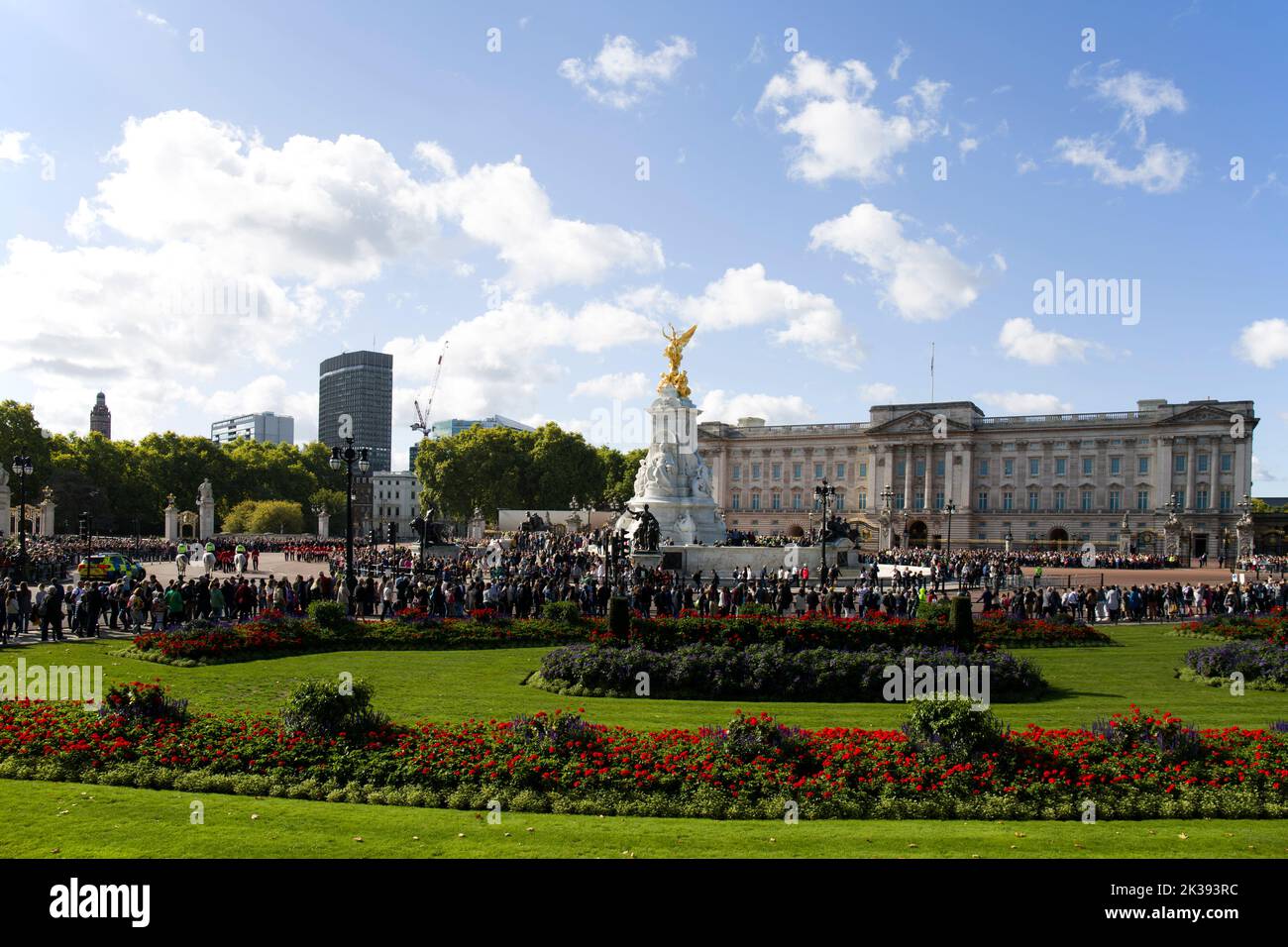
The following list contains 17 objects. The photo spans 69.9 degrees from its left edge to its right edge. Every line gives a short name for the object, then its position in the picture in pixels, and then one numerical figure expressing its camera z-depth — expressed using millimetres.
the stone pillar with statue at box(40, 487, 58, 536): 65000
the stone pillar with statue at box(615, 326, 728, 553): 56938
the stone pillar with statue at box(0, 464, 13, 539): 54812
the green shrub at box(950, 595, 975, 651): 20500
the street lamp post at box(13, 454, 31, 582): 34219
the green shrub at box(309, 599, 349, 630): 22703
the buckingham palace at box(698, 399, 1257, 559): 89562
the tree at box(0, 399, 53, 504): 74938
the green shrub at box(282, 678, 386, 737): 11562
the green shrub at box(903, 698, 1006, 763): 10977
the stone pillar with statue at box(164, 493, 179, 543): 72125
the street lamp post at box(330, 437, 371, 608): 25681
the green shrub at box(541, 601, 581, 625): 23828
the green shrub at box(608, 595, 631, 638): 20422
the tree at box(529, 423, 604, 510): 103562
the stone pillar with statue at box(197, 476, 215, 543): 70188
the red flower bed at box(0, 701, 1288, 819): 10031
